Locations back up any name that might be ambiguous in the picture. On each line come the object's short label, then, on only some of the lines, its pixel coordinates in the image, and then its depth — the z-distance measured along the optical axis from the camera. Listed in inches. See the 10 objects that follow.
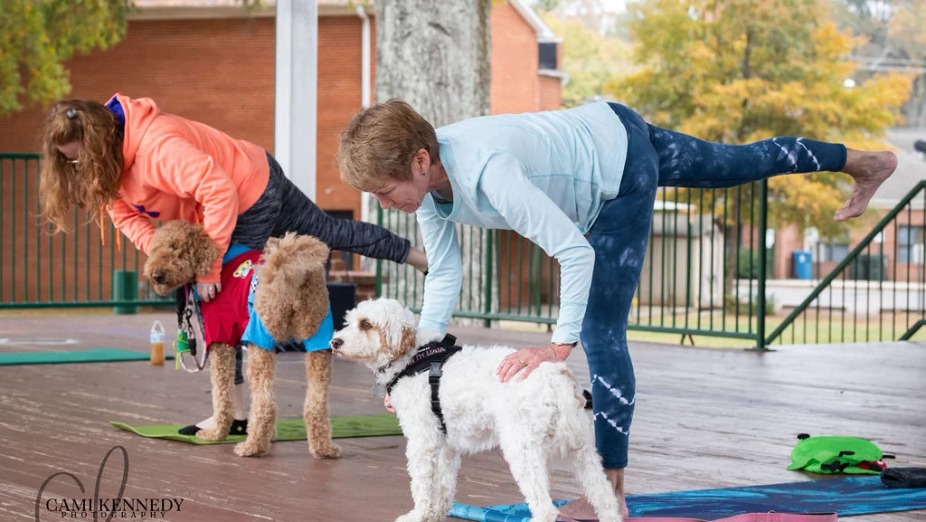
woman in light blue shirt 121.2
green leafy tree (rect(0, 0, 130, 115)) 807.1
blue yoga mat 138.9
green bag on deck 169.6
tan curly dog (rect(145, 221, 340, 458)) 175.3
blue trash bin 1620.3
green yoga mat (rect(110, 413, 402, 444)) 197.5
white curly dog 118.6
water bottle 305.0
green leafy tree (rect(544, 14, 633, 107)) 2005.4
